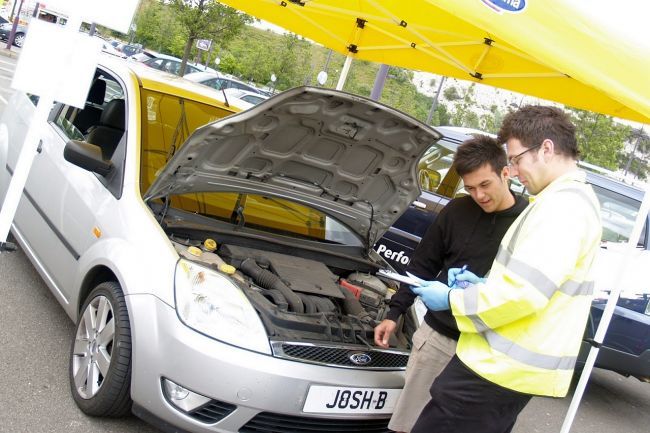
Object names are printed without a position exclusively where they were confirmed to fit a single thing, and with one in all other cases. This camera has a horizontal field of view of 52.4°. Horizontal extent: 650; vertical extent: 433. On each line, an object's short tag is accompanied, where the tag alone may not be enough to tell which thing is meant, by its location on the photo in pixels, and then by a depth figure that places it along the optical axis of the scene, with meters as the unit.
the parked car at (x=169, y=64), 21.91
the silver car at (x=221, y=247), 2.84
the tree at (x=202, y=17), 24.44
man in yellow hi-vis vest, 2.05
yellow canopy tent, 2.99
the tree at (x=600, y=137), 26.20
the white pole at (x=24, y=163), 2.72
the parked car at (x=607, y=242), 5.44
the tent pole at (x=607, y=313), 3.43
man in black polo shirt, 2.92
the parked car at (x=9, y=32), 27.66
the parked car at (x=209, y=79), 18.23
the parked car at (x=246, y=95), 18.54
